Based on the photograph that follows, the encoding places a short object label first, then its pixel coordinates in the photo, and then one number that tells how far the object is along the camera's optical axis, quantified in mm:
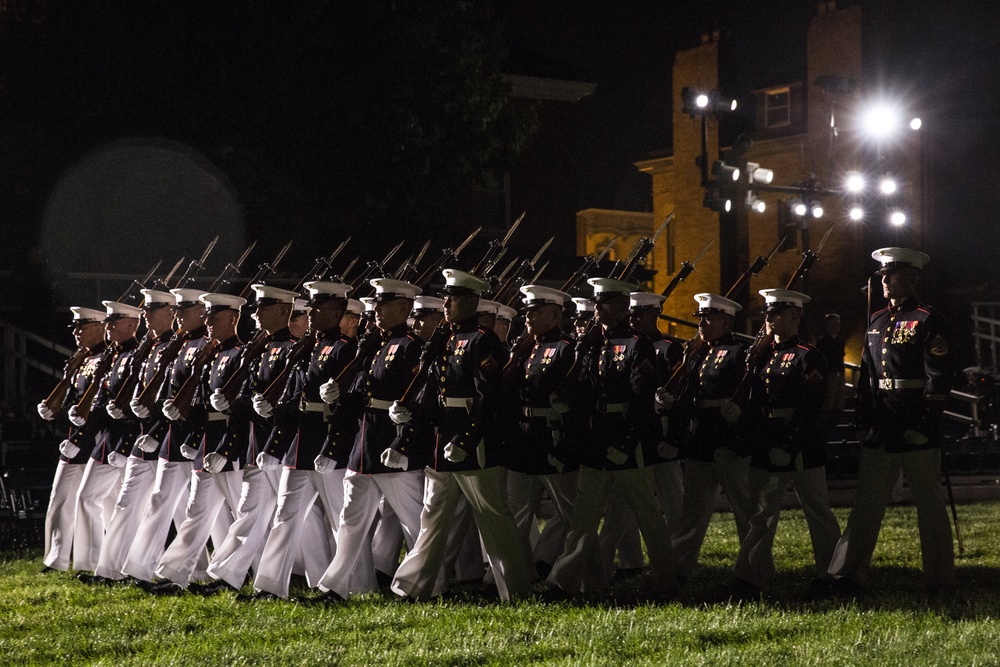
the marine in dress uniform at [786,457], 18937
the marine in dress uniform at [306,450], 19234
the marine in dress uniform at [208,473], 20781
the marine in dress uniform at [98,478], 23437
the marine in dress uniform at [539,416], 19750
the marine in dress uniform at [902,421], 17984
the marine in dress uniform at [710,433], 20328
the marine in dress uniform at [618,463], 18484
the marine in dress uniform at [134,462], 22156
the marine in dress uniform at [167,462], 21453
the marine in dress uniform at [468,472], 18453
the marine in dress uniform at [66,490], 23906
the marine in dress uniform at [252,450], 20172
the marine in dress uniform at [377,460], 18828
